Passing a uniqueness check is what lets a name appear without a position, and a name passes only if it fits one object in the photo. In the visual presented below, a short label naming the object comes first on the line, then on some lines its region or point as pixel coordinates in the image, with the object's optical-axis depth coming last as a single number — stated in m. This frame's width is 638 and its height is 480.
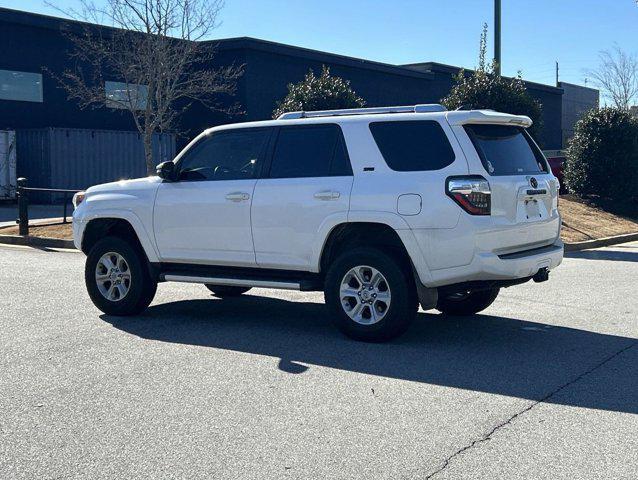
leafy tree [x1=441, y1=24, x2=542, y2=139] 20.10
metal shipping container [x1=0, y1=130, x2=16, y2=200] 27.16
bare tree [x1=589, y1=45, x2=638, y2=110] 53.06
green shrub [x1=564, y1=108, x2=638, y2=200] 22.81
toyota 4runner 7.09
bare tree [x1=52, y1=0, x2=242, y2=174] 21.66
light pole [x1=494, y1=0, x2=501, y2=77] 20.30
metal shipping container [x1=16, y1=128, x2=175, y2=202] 27.45
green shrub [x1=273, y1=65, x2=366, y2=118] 19.22
